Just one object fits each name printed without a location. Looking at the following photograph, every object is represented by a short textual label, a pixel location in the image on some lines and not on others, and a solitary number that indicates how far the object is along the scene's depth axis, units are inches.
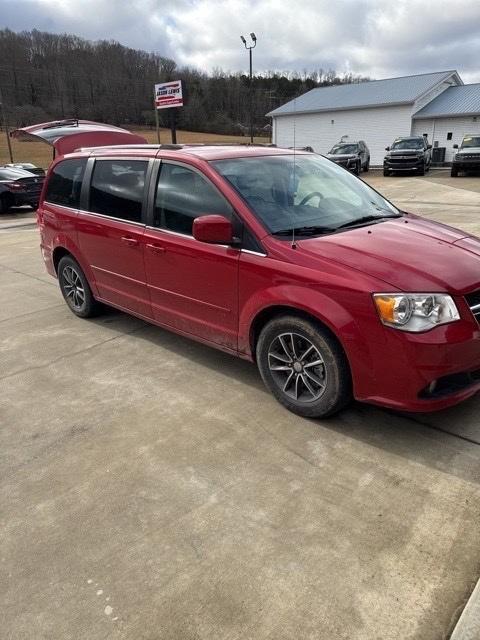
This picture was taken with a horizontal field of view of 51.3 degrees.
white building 1321.4
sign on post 1107.9
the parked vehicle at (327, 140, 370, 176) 1013.8
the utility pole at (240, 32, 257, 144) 1288.1
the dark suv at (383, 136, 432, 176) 982.4
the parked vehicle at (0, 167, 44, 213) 625.3
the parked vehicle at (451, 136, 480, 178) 897.5
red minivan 110.2
